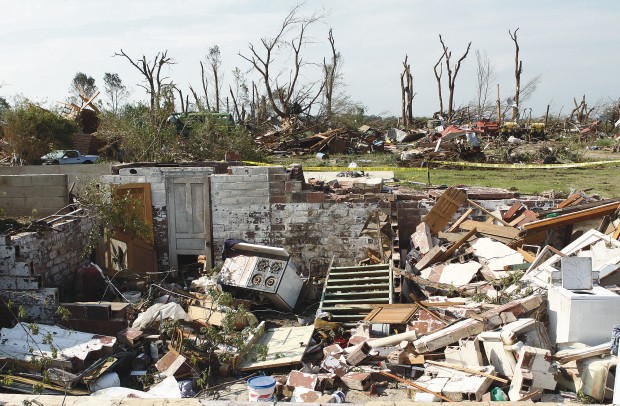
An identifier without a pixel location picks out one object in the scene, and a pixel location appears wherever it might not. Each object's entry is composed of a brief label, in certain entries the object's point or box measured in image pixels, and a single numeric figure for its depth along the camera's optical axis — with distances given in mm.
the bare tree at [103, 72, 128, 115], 59356
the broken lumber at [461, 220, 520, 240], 9859
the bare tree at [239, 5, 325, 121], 33781
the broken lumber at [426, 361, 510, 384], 6414
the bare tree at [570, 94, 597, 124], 40656
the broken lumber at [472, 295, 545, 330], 7188
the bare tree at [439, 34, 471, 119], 40281
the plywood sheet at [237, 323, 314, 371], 7559
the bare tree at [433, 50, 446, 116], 42531
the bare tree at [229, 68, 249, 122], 42344
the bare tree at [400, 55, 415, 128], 41281
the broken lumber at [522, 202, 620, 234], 9703
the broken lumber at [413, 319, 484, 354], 7176
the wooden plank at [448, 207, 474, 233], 10531
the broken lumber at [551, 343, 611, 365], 6410
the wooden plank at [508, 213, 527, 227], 10320
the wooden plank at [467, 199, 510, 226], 10277
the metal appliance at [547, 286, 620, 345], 6660
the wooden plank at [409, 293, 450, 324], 7934
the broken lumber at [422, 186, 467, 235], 10531
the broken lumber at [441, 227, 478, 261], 9750
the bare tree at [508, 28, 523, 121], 38906
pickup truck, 22125
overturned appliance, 9531
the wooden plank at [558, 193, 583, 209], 10807
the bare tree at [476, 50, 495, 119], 44544
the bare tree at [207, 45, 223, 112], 49144
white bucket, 6410
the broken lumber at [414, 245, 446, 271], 9680
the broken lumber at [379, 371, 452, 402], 6300
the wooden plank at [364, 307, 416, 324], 8039
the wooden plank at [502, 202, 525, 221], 10656
